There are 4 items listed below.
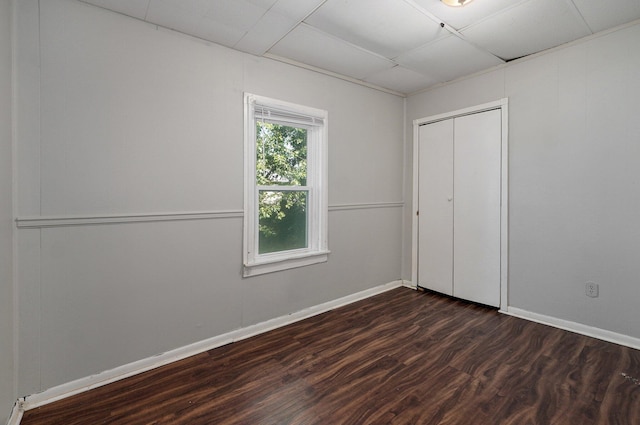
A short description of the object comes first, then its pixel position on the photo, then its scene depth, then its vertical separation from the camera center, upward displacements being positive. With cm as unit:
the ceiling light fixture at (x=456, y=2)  204 +141
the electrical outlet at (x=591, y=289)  261 -68
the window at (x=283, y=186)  270 +23
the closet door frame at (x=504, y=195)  312 +15
